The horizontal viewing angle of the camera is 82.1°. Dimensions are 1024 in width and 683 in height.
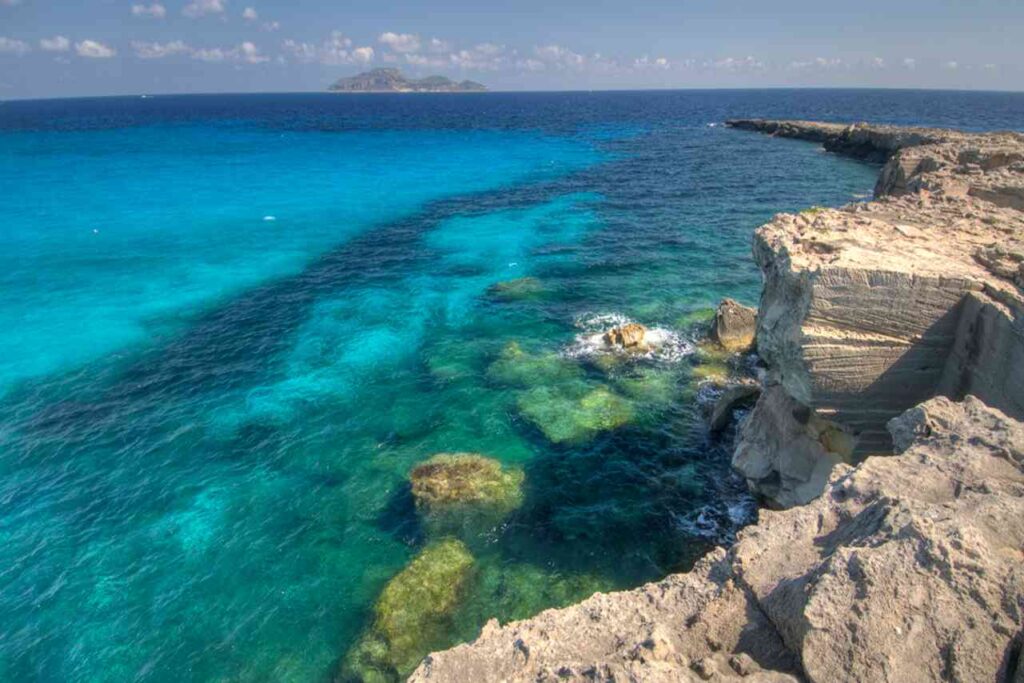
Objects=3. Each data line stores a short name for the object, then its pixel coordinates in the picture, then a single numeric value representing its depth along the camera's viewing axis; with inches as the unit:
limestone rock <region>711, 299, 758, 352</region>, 1228.5
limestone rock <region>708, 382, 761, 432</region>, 964.0
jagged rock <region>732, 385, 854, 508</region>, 701.9
